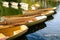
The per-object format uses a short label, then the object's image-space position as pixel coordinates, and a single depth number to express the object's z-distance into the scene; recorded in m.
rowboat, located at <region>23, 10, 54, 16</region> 6.12
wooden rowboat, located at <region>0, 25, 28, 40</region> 3.57
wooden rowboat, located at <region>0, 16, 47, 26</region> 4.58
